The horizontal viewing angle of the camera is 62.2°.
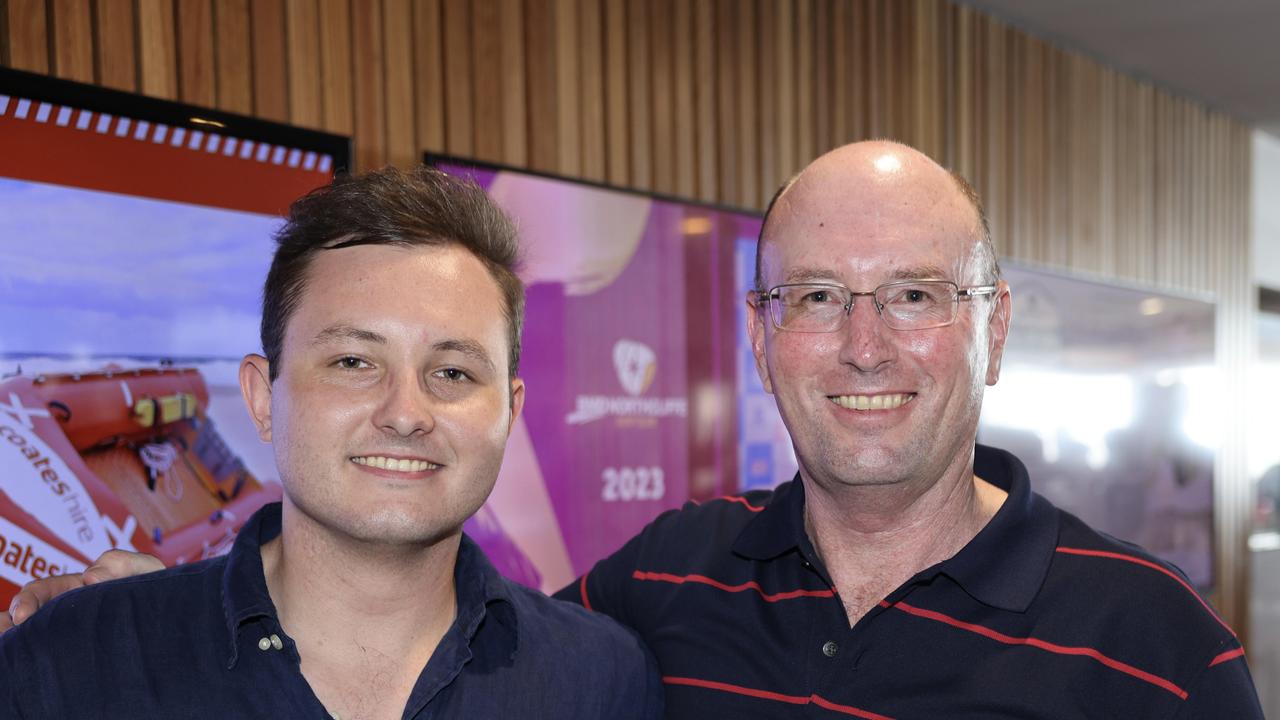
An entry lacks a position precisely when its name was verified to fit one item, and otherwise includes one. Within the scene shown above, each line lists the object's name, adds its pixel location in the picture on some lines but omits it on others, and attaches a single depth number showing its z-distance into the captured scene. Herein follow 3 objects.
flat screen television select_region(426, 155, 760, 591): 2.79
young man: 1.51
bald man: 1.57
